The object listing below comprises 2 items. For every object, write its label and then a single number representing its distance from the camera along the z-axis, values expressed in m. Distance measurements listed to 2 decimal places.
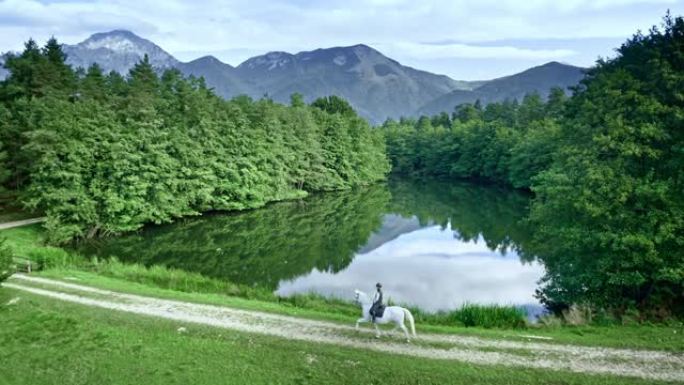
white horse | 15.12
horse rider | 15.27
